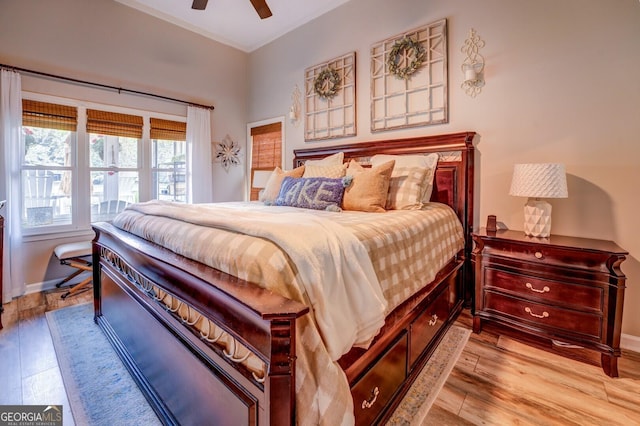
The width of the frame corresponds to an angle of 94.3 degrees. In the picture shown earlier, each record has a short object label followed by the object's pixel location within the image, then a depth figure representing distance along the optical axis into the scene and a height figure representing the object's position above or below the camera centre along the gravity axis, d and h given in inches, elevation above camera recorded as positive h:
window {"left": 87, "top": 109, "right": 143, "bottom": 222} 136.6 +20.6
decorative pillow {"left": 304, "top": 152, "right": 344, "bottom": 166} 129.5 +19.6
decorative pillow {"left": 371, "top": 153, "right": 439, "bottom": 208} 102.1 +14.3
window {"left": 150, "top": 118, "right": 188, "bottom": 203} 155.9 +24.0
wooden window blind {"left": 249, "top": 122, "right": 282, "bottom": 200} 174.1 +34.1
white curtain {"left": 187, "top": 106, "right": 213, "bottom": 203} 164.9 +29.8
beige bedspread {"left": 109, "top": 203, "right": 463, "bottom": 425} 36.2 -8.8
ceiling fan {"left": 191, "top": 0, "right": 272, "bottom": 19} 100.6 +68.6
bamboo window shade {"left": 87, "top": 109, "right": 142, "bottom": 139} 133.9 +37.4
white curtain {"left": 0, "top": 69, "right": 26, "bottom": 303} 111.7 +11.6
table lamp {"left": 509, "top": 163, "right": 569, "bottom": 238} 80.5 +4.6
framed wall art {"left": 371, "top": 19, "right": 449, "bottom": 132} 110.9 +50.2
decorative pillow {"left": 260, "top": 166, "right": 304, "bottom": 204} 118.0 +8.2
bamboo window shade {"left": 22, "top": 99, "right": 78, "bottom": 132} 118.1 +36.3
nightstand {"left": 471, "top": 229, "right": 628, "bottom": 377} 70.8 -23.1
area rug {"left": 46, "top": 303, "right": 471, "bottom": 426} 58.2 -40.7
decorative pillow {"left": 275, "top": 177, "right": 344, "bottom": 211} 92.9 +3.3
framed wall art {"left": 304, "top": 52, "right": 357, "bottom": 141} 138.1 +51.9
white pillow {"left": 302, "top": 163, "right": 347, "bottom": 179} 112.0 +12.9
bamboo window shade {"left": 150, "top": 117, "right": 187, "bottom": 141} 153.3 +39.3
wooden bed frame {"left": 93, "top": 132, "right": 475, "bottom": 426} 33.9 -23.9
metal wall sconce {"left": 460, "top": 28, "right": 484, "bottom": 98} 102.0 +48.3
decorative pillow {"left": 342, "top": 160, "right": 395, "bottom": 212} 90.4 +4.4
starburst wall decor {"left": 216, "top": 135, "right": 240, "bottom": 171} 181.6 +32.1
